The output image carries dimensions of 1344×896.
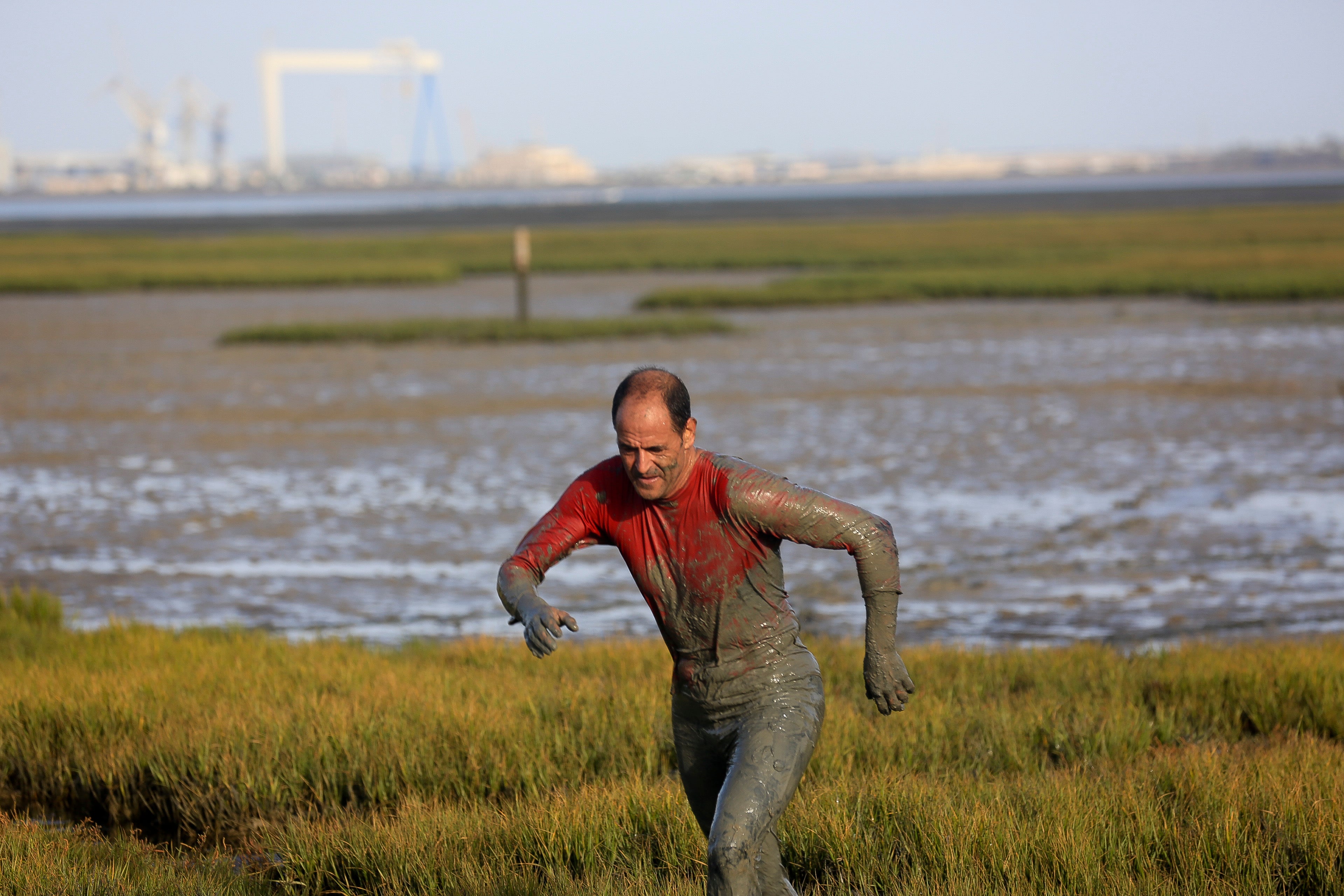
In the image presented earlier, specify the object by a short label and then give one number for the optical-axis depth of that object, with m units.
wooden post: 51.56
